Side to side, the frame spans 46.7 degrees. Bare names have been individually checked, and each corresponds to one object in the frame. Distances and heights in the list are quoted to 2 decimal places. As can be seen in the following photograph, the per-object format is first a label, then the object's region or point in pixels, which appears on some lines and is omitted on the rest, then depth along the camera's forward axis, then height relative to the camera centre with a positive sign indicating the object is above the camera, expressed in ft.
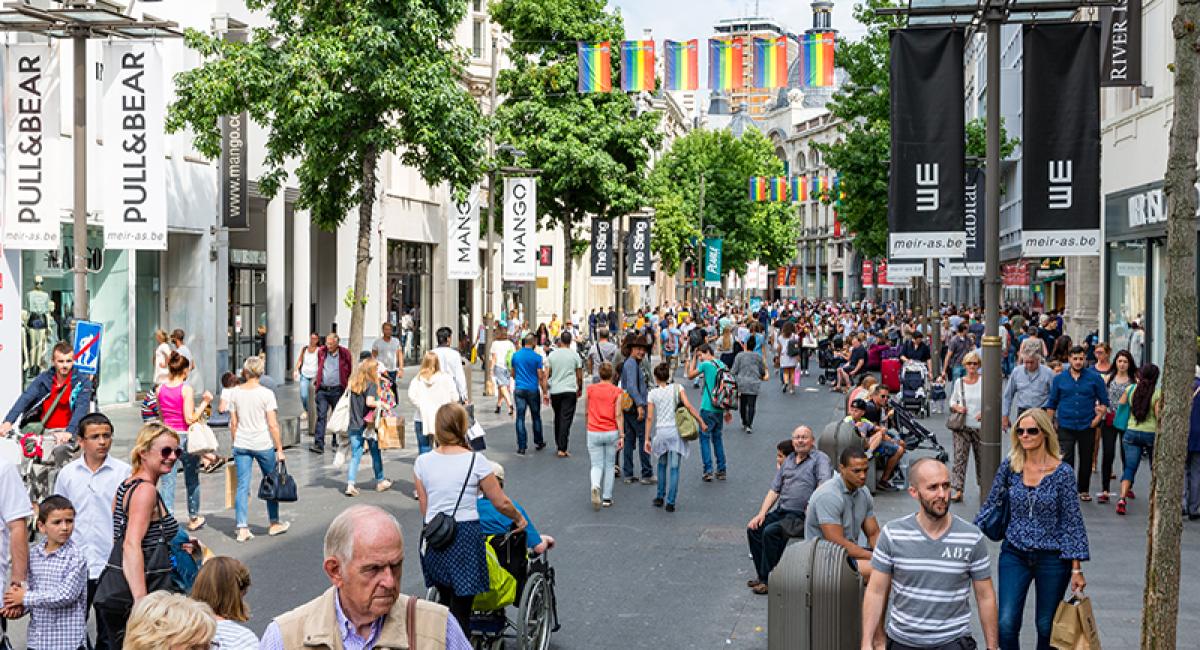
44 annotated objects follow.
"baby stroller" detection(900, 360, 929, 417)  78.48 -5.39
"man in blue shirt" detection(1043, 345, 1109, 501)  47.57 -3.93
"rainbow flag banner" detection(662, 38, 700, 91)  87.61 +14.38
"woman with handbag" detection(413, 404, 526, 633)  24.04 -3.99
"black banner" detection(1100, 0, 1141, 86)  74.38 +13.11
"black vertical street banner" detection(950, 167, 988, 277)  92.63 +4.64
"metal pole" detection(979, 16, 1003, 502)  38.28 -0.53
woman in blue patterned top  23.61 -4.03
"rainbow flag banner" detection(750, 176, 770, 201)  247.09 +17.84
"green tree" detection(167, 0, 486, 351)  67.62 +9.64
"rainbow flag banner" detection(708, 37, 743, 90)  85.87 +14.03
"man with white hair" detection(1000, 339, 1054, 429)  49.34 -3.29
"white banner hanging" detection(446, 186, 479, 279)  89.76 +3.09
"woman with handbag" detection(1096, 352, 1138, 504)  48.80 -4.43
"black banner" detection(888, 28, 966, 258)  38.75 +4.65
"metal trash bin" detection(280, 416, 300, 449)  66.18 -6.92
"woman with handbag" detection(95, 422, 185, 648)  21.90 -4.11
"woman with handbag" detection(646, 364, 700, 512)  47.65 -4.80
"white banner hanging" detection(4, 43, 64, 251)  52.80 +5.48
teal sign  193.98 +3.85
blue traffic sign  44.42 -1.82
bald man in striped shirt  19.76 -4.12
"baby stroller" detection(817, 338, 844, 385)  109.60 -5.92
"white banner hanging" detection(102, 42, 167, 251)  53.88 +5.52
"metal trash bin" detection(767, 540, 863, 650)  23.90 -5.41
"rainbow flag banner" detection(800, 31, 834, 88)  82.58 +13.85
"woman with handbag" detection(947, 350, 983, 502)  47.57 -4.36
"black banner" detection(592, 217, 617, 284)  131.75 +3.63
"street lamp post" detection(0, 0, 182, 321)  46.11 +8.59
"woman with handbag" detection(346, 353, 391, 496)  50.47 -4.46
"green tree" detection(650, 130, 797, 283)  235.81 +17.25
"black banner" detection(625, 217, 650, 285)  145.59 +4.03
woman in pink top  42.11 -3.74
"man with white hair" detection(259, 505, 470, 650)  11.84 -2.78
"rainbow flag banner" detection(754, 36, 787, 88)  83.20 +13.62
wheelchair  25.48 -6.02
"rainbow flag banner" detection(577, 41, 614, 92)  96.87 +15.48
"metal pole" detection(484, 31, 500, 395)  96.78 +0.75
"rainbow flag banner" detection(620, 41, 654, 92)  90.89 +14.68
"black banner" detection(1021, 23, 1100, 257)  37.88 +4.34
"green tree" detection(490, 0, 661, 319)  126.31 +16.05
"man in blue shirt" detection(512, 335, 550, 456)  63.93 -4.33
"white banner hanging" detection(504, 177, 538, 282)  95.45 +4.03
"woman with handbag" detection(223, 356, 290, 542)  41.68 -4.42
